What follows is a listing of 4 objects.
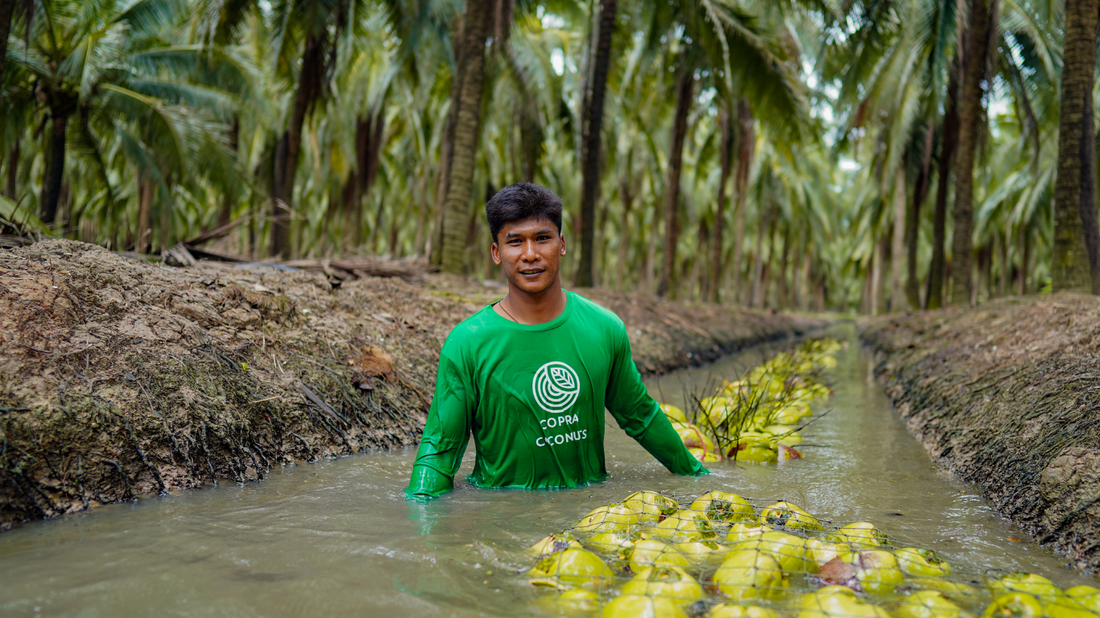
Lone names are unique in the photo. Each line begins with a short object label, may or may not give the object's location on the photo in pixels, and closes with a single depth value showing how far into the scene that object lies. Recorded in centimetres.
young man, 296
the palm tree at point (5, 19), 564
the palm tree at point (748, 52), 1061
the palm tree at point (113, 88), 1310
